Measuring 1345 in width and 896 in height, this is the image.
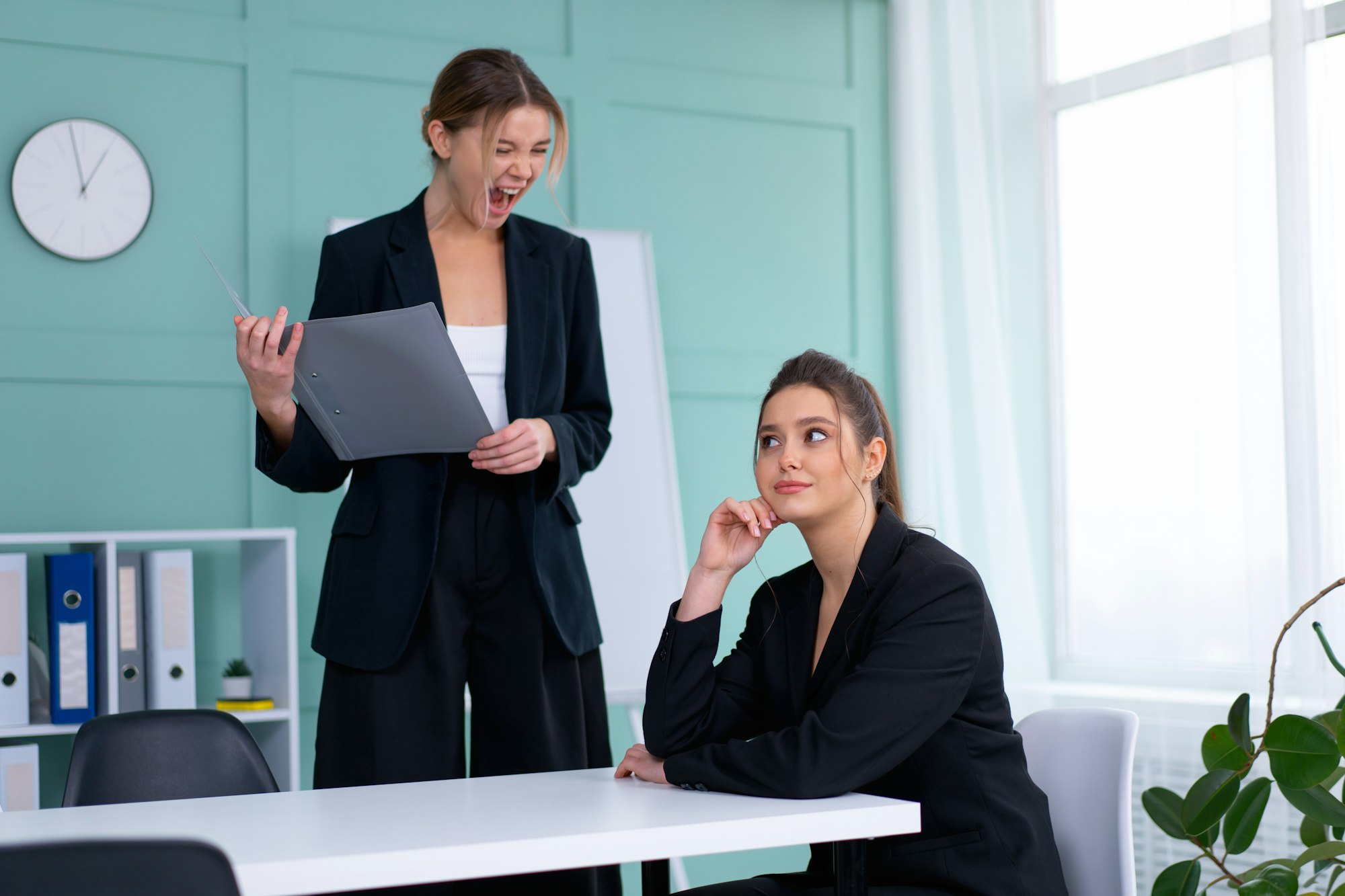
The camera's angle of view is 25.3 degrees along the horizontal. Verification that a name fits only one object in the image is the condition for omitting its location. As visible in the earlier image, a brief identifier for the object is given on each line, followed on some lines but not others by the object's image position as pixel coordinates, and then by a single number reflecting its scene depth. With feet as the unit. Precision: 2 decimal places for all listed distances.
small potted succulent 18.32
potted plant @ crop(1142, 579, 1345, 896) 14.82
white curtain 20.84
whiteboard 19.47
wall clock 18.54
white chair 14.68
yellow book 18.13
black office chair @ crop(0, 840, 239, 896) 8.61
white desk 11.71
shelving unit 17.73
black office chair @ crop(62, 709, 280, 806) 15.10
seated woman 14.24
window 18.61
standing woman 15.35
